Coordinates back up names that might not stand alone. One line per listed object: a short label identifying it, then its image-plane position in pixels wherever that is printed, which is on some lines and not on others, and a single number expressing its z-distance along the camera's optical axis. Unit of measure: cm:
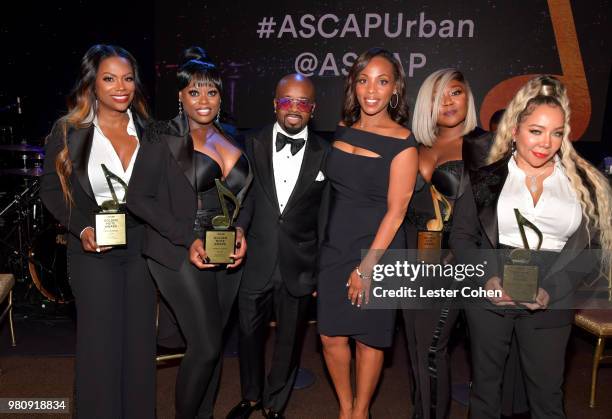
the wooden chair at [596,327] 340
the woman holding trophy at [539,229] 218
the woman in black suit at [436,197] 265
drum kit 493
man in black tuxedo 286
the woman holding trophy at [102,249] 251
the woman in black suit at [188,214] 250
